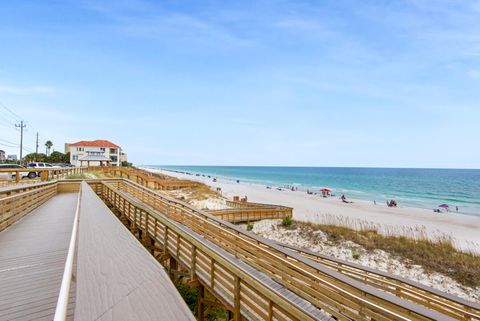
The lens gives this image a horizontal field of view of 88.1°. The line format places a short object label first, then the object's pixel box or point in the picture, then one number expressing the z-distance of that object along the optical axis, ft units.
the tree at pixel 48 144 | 307.48
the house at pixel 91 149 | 226.75
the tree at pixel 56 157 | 266.90
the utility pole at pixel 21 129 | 133.22
